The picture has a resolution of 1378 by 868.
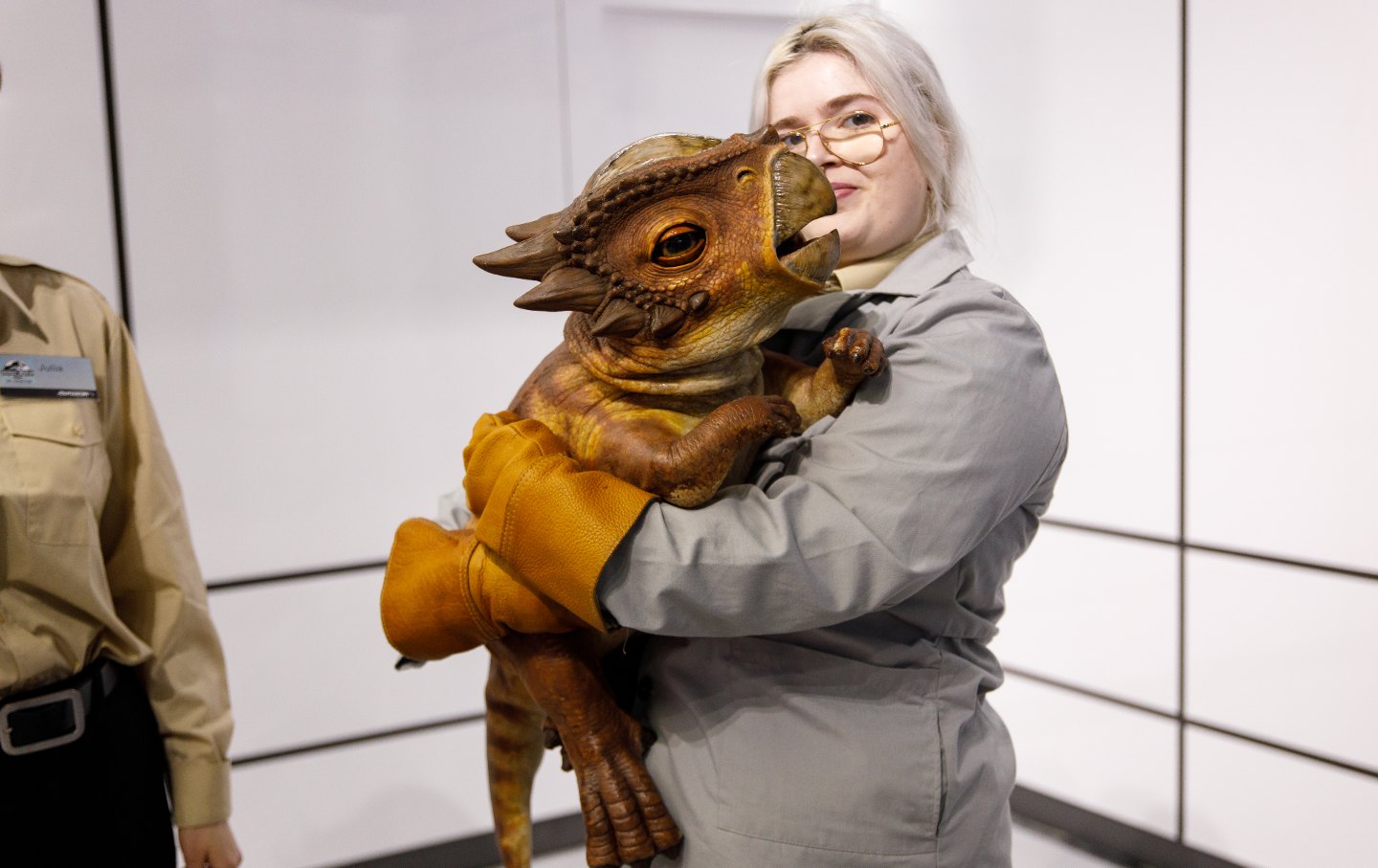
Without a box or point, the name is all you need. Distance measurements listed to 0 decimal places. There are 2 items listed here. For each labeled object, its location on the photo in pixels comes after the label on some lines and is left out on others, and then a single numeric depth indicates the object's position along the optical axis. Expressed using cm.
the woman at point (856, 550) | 118
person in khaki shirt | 163
